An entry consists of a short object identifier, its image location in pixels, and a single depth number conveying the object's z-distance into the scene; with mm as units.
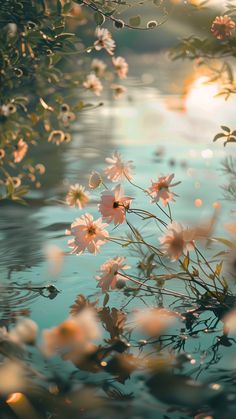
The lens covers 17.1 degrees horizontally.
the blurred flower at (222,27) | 2499
